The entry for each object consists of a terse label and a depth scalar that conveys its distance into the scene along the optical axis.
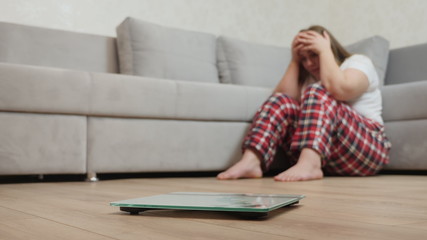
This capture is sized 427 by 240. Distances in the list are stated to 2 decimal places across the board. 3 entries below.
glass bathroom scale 0.79
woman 2.00
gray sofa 1.92
